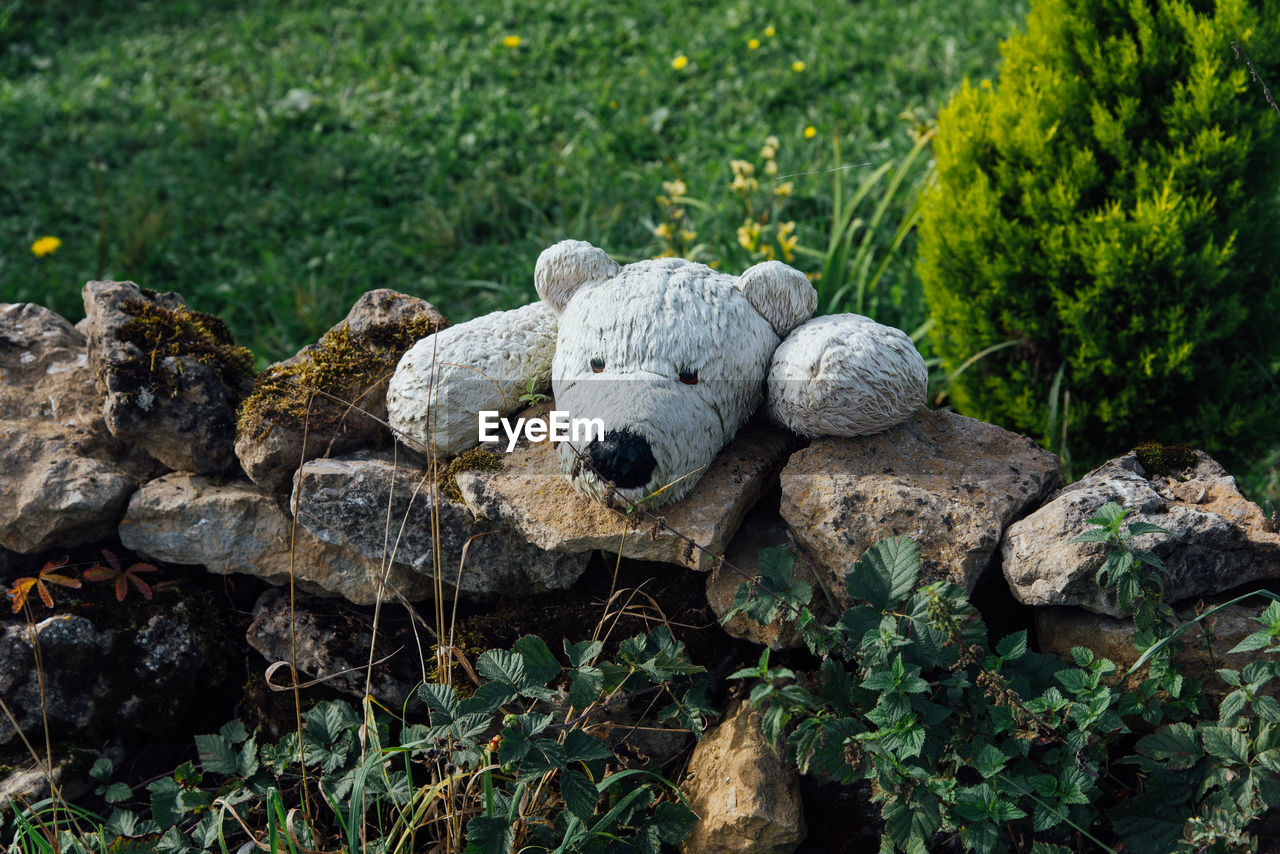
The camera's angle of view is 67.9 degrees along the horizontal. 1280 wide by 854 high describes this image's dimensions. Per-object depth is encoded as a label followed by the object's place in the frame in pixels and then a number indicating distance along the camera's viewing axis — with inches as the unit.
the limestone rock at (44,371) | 117.4
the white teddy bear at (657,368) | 88.0
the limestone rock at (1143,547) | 85.7
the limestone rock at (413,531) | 102.2
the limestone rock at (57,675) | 104.1
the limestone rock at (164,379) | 108.3
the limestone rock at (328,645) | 105.1
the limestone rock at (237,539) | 107.8
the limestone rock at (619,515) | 92.0
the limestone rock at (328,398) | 107.4
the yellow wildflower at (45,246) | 203.9
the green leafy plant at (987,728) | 77.9
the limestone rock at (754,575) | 93.4
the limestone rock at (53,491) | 105.7
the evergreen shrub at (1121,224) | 118.0
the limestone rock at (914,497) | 90.1
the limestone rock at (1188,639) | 87.0
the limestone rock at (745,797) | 88.0
